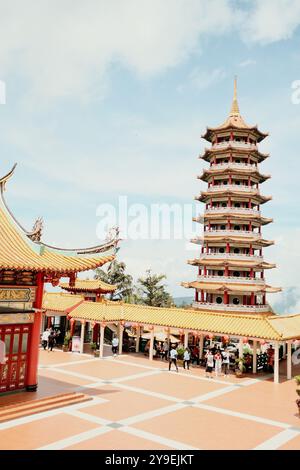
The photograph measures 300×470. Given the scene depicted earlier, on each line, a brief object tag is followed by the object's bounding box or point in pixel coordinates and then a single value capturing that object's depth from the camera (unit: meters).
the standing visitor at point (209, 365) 23.34
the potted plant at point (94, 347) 28.50
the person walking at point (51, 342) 29.94
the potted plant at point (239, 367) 23.36
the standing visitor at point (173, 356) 24.06
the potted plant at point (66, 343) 29.97
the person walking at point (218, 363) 23.42
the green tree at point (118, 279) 51.06
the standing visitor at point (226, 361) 24.14
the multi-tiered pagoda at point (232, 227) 35.69
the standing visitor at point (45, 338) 30.58
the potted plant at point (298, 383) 15.67
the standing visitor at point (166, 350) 28.24
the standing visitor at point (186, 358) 24.90
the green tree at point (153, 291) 49.91
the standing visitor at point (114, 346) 28.78
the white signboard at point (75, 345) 29.53
